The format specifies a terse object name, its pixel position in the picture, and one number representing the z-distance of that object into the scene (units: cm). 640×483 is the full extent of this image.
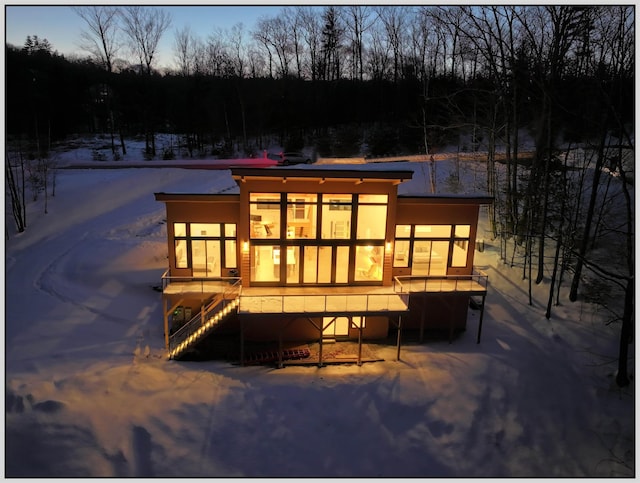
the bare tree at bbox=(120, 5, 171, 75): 3710
